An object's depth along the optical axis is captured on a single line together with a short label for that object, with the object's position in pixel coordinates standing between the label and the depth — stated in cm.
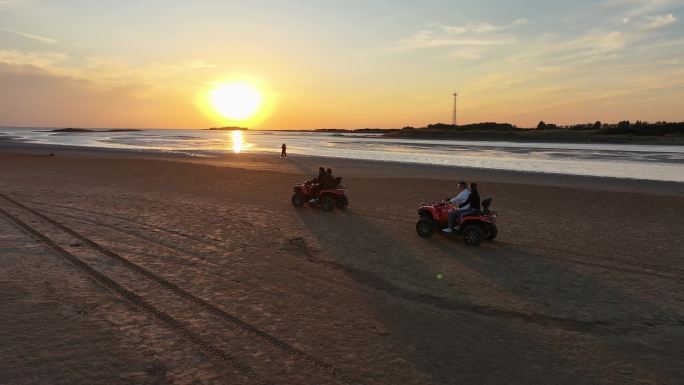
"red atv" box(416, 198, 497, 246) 1161
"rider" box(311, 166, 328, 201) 1633
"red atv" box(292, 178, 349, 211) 1612
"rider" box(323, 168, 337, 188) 1627
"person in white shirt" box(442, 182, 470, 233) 1194
